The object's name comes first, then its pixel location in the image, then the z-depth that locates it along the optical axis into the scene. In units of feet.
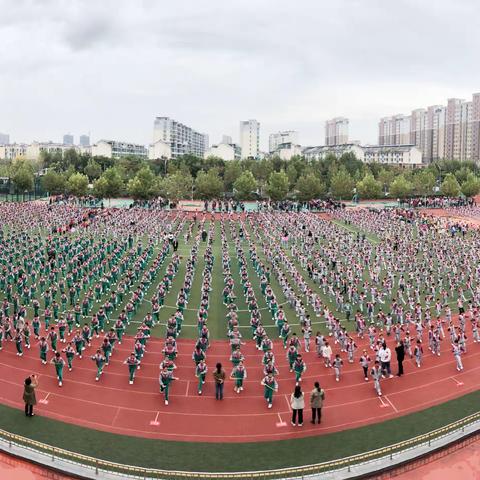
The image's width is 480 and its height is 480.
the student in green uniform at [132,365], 50.70
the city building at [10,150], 574.97
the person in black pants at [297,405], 42.75
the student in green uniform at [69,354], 53.47
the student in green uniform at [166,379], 46.93
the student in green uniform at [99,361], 51.49
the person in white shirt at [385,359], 52.49
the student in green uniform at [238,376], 49.42
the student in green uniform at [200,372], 49.39
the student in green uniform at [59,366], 49.73
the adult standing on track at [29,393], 43.86
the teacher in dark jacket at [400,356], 54.39
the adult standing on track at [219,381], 47.21
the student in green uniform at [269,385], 46.21
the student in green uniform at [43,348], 55.16
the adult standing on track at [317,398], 43.37
